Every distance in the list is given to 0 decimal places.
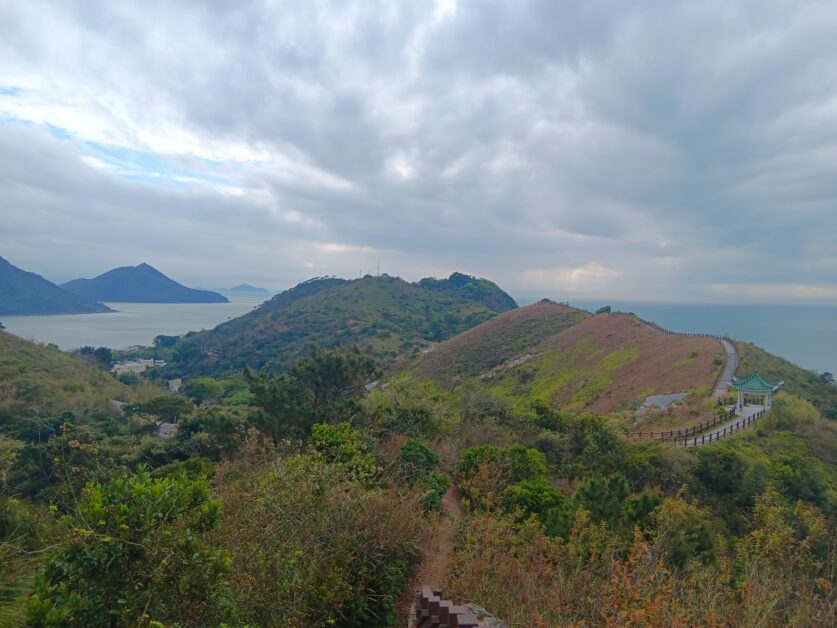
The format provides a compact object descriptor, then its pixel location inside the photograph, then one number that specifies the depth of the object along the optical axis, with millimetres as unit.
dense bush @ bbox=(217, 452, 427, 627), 4699
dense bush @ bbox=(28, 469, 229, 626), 3291
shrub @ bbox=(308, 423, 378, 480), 9430
